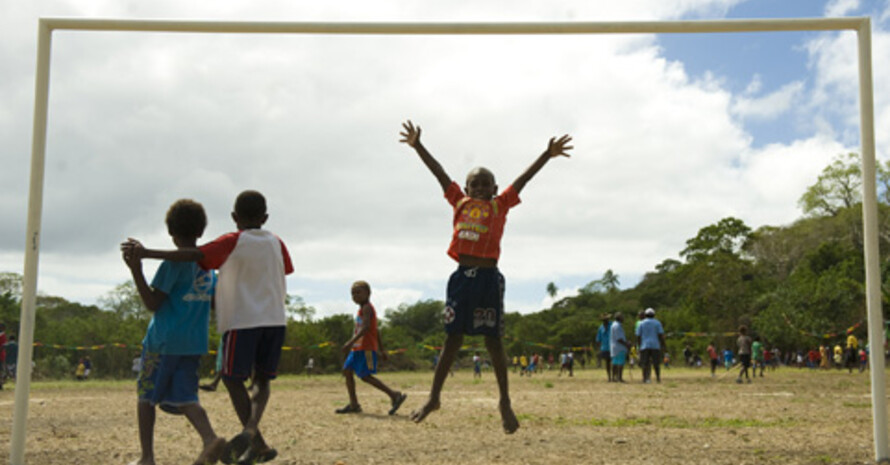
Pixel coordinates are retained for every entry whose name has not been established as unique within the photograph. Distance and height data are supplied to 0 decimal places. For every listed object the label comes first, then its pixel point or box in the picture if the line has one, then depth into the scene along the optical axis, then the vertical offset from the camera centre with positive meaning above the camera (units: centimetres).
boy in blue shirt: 557 -15
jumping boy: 650 +42
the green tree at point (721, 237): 8144 +937
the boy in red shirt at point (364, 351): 1099 -29
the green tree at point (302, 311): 5383 +117
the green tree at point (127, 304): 4797 +134
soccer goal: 561 +178
